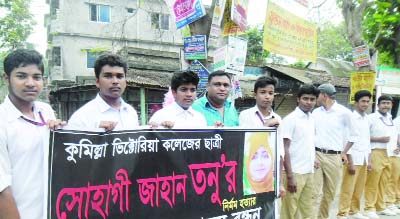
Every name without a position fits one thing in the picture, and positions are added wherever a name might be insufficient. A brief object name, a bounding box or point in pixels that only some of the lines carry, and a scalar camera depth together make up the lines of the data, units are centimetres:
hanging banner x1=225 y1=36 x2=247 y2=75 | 513
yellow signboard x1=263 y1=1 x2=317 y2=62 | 565
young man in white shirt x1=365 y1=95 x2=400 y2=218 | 604
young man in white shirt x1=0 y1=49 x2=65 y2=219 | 221
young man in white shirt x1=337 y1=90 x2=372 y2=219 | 550
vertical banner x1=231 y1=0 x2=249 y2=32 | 529
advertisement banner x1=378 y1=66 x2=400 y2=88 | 941
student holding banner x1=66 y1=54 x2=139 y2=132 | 288
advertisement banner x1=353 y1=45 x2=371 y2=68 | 774
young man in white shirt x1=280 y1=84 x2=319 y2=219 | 438
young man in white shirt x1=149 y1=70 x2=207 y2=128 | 354
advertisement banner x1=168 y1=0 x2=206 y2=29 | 496
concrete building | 2156
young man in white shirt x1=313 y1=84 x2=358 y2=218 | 506
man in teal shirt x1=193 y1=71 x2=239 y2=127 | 389
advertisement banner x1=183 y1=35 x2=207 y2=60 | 507
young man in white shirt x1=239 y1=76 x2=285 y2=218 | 395
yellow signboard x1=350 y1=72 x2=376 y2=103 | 764
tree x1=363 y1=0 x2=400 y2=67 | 988
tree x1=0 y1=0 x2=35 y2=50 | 1853
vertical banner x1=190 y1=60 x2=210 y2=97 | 519
